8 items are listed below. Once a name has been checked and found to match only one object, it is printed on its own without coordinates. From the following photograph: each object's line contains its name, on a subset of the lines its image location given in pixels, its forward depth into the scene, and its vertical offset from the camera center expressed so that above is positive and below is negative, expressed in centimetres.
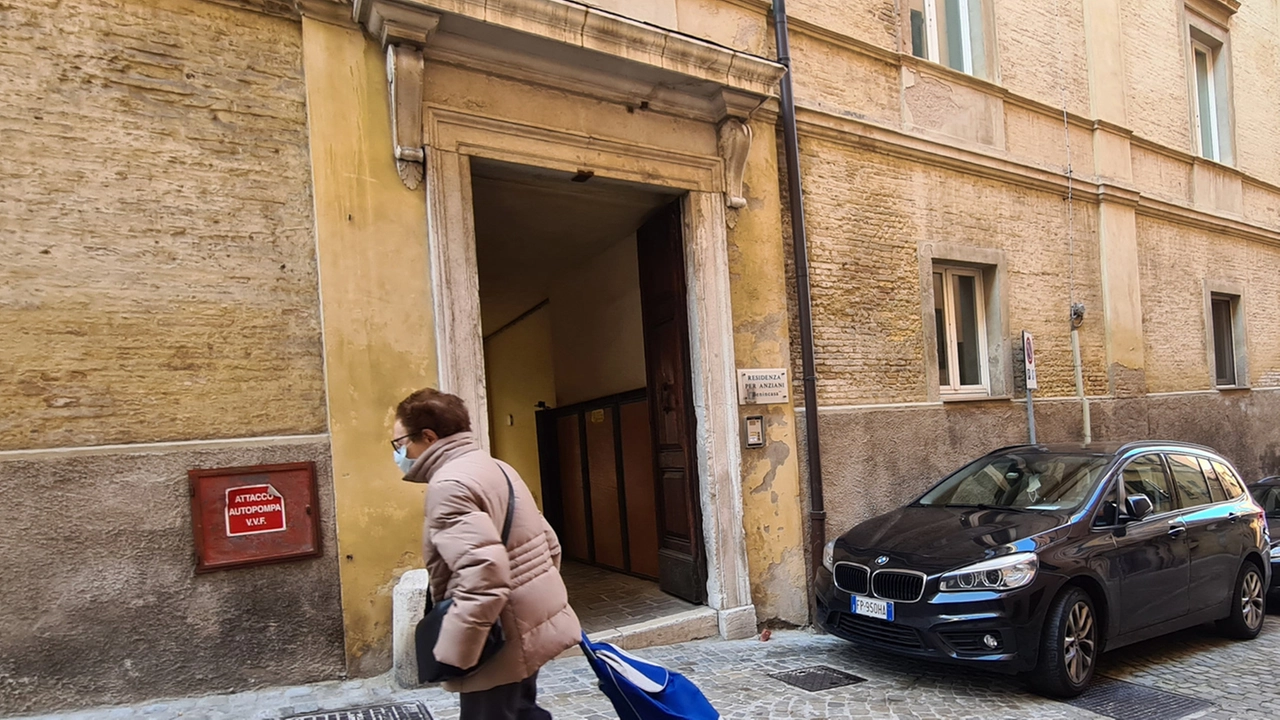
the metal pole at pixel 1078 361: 996 -19
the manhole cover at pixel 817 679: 540 -216
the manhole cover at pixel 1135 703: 489 -225
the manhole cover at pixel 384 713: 452 -181
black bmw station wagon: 509 -147
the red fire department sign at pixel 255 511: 485 -67
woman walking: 269 -63
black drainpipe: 729 +52
